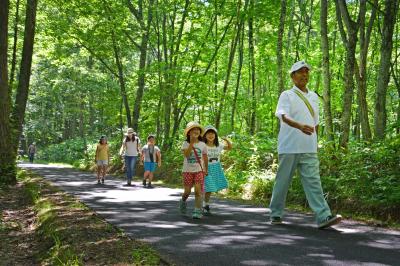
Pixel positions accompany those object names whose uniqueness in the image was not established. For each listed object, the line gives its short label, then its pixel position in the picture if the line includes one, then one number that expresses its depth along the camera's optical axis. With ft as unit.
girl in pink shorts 27.14
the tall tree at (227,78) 63.79
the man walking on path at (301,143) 21.75
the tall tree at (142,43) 73.82
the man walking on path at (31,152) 134.52
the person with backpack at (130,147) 57.36
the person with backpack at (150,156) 54.80
